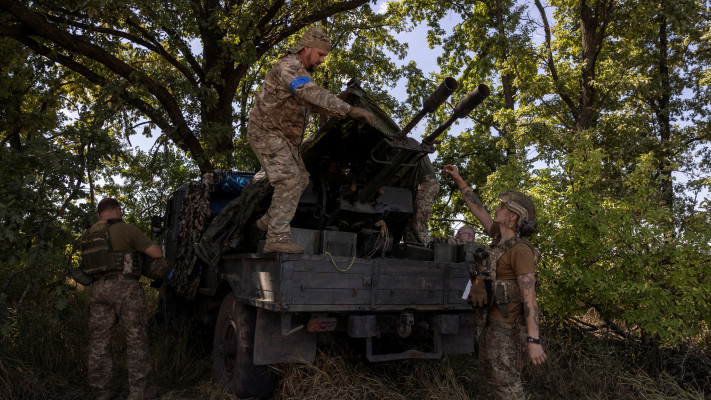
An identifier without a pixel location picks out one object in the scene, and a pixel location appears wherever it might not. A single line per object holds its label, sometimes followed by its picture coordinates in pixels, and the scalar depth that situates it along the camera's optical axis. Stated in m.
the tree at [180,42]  10.51
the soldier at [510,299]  3.60
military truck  4.22
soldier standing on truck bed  4.30
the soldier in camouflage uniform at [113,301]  5.04
